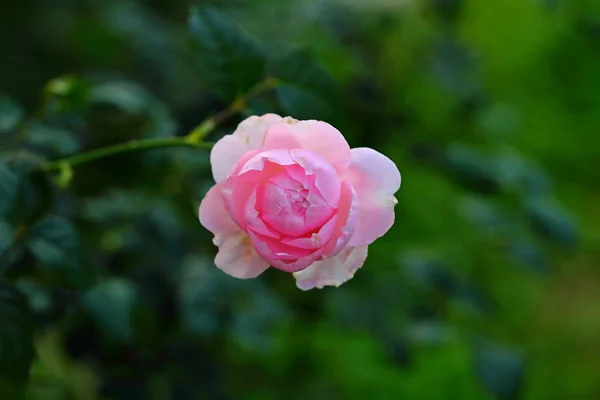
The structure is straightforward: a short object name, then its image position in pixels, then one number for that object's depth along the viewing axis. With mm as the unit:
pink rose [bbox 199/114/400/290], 587
